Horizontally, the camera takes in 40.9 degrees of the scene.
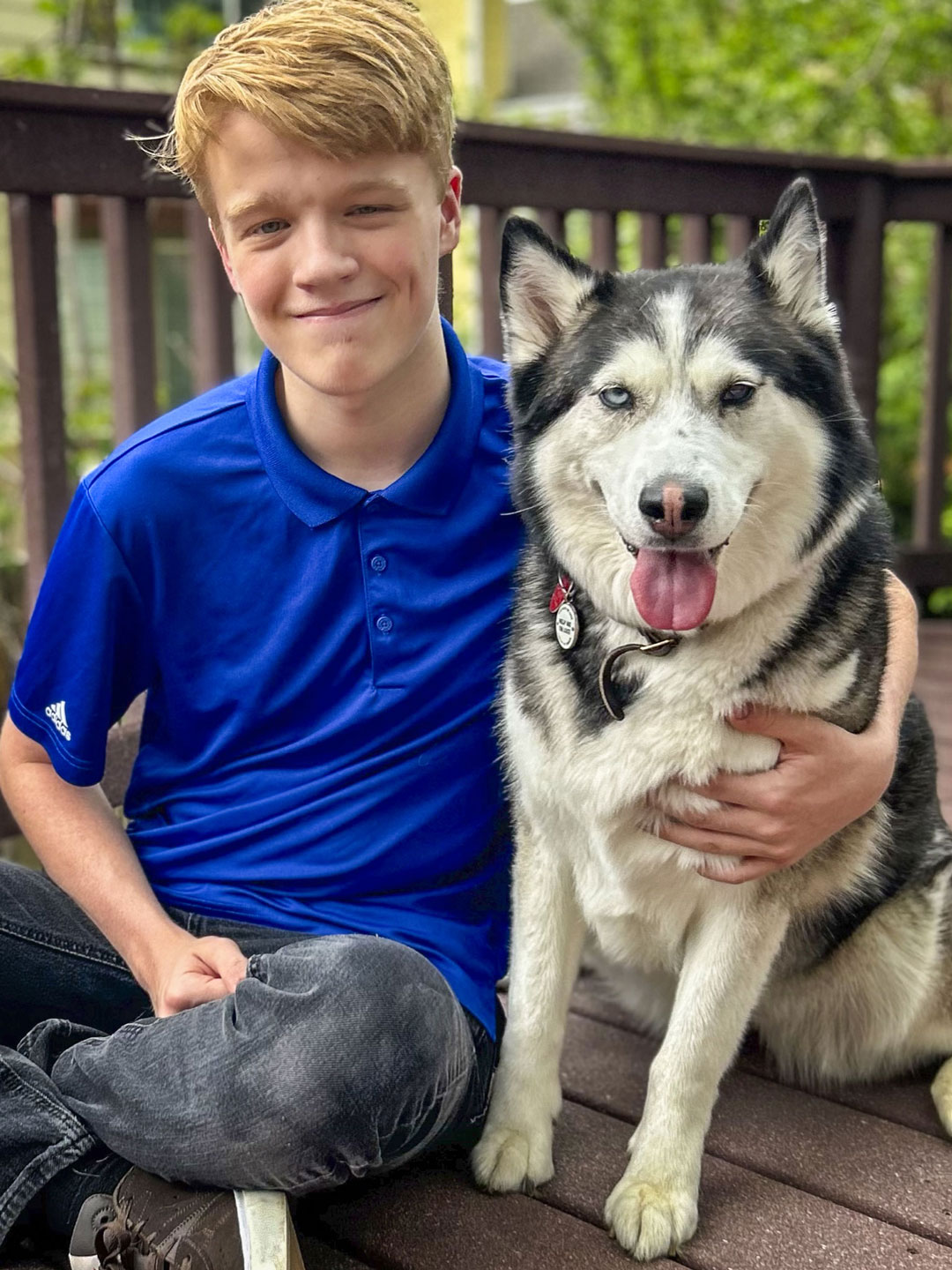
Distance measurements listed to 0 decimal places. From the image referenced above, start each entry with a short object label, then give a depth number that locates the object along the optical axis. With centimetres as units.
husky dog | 150
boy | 150
